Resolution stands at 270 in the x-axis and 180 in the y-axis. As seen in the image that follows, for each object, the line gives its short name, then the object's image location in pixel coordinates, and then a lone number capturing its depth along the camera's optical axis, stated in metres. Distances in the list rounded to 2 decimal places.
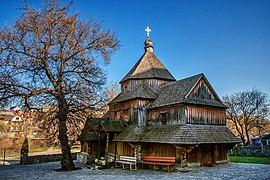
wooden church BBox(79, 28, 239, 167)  18.47
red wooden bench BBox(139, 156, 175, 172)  17.62
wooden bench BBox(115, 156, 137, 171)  19.25
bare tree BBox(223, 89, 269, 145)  44.09
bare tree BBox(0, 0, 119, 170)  17.58
